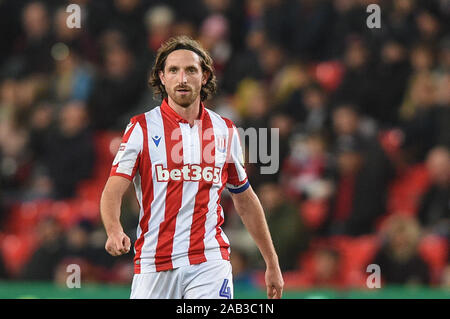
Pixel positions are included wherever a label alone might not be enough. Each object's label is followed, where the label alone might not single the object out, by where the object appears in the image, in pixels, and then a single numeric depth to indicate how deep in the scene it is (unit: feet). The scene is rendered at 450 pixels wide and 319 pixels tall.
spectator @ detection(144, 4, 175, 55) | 77.15
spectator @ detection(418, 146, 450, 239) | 58.85
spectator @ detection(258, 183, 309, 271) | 60.18
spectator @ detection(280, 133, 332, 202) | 63.41
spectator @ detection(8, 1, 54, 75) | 82.12
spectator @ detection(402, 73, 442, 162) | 61.77
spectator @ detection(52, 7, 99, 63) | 80.23
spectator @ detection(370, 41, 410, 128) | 64.80
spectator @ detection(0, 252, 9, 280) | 67.31
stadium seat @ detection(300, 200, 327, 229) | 61.98
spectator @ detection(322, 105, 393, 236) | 60.64
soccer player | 30.07
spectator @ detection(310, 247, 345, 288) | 57.77
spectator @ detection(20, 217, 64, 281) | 64.90
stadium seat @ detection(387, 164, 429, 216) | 61.41
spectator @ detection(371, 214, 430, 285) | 56.03
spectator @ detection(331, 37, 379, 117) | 65.16
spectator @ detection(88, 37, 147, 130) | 74.49
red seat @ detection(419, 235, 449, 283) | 56.90
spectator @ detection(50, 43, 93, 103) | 77.97
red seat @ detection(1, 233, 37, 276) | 68.80
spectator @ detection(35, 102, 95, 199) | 71.05
